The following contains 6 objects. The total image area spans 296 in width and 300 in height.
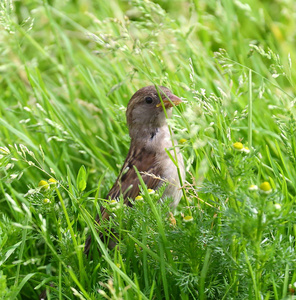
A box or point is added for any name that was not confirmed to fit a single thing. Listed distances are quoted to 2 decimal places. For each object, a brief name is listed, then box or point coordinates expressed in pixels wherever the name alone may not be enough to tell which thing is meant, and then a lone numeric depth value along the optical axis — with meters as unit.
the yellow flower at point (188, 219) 4.33
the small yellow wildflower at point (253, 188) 3.80
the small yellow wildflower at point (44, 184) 4.56
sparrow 6.37
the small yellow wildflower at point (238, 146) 3.94
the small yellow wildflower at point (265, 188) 3.70
